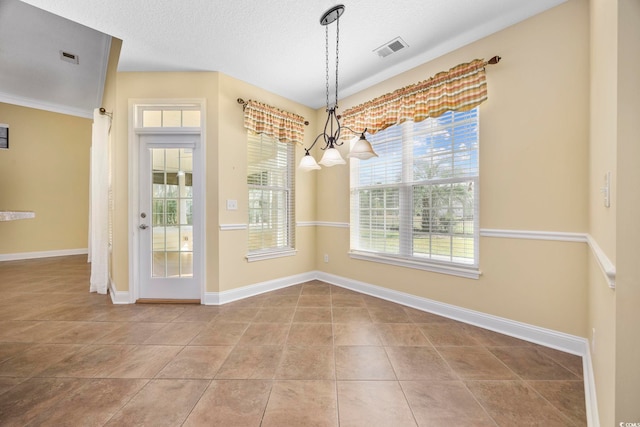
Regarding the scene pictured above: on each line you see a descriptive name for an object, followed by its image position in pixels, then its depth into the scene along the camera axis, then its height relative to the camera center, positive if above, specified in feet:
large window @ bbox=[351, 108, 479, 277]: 8.07 +0.56
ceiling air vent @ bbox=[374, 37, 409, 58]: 7.94 +5.51
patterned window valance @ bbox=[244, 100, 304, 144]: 10.34 +4.04
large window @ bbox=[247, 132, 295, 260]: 11.06 +0.71
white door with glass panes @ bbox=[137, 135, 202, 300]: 9.70 -0.46
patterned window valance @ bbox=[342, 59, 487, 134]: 7.48 +3.93
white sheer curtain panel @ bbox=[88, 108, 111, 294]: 10.54 +0.80
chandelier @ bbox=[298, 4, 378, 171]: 6.62 +1.80
